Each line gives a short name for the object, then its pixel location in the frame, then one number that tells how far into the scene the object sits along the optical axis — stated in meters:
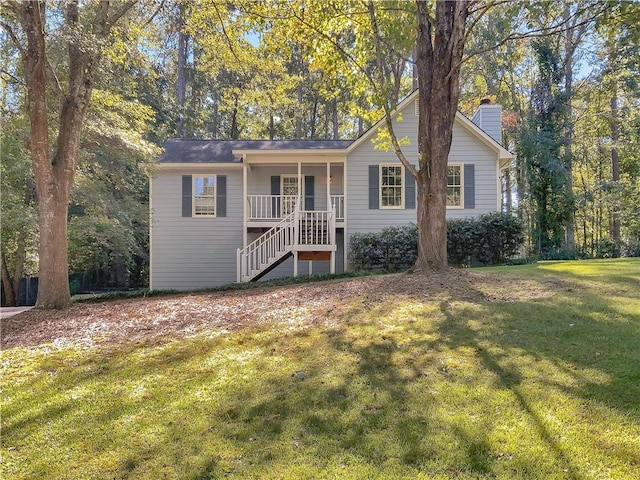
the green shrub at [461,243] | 11.57
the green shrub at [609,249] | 15.19
